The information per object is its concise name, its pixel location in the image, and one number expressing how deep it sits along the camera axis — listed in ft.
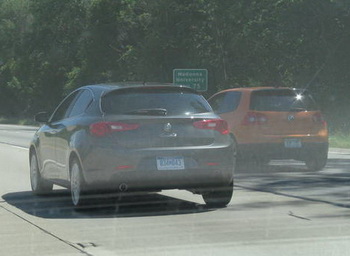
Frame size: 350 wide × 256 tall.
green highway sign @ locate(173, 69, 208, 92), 105.40
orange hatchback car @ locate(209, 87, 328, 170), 51.16
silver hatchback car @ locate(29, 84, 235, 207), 32.89
